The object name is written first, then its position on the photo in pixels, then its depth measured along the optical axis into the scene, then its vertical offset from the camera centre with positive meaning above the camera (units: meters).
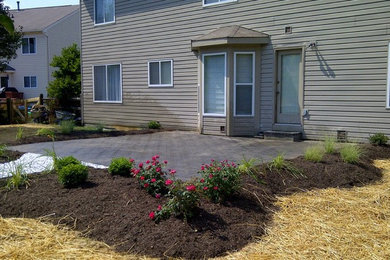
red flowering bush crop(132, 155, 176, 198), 4.50 -0.94
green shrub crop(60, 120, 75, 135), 10.97 -0.81
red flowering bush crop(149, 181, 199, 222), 3.90 -1.09
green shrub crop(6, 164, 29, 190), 5.09 -1.09
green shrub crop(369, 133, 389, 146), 8.14 -0.82
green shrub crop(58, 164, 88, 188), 4.88 -0.97
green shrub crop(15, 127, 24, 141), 9.74 -0.94
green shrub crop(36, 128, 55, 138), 10.36 -0.91
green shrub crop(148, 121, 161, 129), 12.82 -0.85
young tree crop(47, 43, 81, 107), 17.38 +0.97
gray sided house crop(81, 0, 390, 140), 8.77 +0.95
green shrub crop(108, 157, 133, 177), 5.32 -0.94
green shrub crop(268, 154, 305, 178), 5.61 -0.99
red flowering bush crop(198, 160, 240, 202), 4.39 -0.95
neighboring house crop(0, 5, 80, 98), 28.94 +3.97
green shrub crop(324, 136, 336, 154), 6.95 -0.85
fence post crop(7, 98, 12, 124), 16.80 -0.55
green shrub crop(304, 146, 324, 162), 6.25 -0.90
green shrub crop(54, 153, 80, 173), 5.32 -0.87
